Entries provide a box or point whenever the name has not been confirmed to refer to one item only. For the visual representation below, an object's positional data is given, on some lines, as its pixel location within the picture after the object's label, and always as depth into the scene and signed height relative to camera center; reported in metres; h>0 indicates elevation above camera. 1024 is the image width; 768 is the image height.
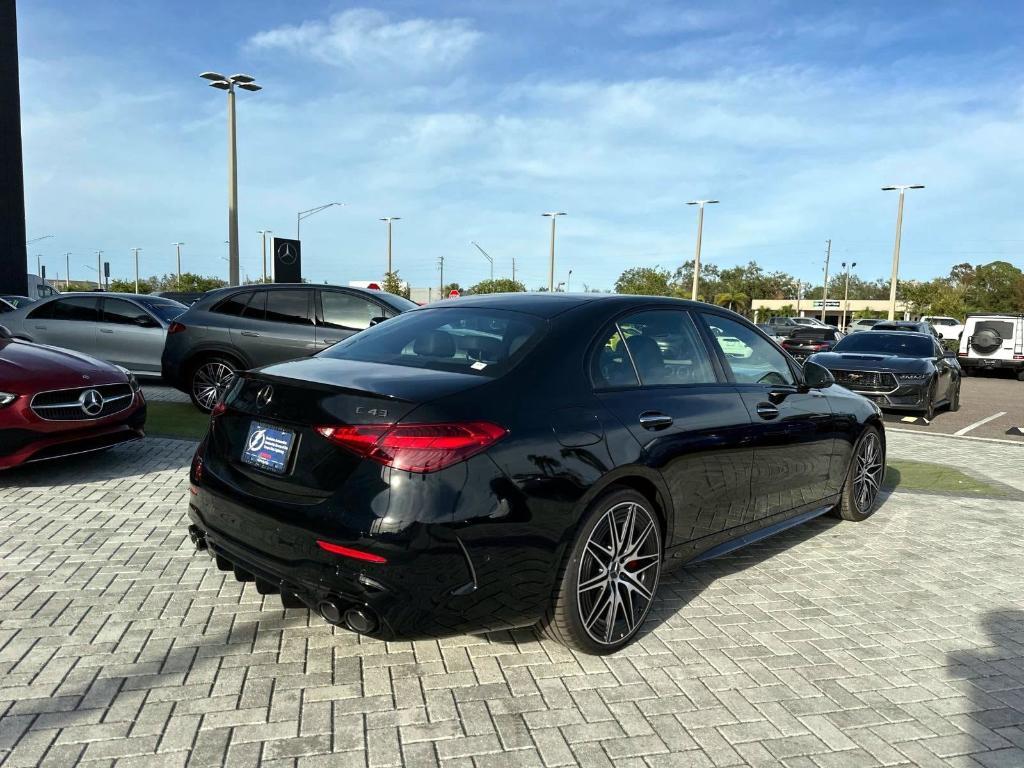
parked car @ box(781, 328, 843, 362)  20.52 -0.89
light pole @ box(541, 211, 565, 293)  44.99 +2.53
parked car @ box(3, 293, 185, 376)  11.80 -0.65
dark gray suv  9.24 -0.45
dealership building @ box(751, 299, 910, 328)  90.56 +0.17
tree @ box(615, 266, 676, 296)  54.81 +1.48
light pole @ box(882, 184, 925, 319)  36.53 +4.06
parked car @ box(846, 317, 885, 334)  33.47 -0.59
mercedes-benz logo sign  19.05 +0.94
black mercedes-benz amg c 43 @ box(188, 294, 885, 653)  2.72 -0.68
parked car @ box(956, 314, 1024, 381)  22.34 -0.83
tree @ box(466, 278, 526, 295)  67.25 +1.24
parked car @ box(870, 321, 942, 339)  21.81 -0.39
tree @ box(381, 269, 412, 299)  50.63 +0.74
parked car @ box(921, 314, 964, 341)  30.92 -0.51
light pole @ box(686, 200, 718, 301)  42.09 +4.67
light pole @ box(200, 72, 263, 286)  19.88 +3.47
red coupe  5.57 -0.93
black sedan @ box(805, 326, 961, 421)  12.06 -0.93
